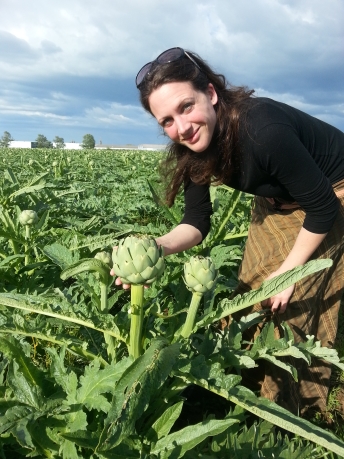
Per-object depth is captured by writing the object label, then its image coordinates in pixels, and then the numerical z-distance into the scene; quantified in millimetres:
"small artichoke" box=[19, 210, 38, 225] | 2082
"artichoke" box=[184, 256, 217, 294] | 1161
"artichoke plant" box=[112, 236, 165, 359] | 1031
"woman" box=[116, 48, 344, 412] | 1523
